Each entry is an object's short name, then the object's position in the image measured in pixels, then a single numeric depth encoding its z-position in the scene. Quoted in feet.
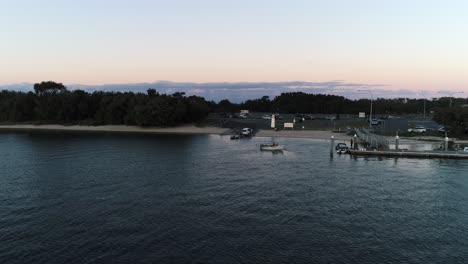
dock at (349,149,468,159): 258.57
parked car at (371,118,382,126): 482.53
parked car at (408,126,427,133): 373.81
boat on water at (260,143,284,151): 287.14
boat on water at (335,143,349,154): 274.93
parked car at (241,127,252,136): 400.73
